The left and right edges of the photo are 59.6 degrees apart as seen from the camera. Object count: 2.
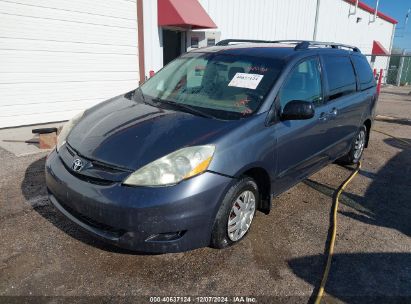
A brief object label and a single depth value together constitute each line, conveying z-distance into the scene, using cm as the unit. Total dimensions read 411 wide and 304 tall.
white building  695
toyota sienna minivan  255
